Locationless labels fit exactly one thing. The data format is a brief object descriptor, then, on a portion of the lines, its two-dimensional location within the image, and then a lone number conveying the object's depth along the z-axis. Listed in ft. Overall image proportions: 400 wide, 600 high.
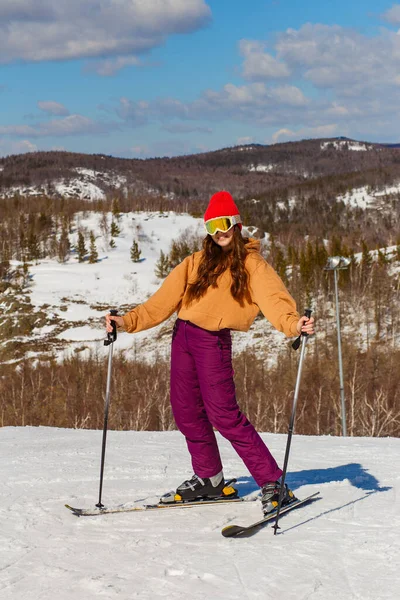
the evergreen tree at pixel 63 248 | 348.79
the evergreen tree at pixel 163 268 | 324.04
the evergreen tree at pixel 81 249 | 340.18
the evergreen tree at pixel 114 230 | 378.32
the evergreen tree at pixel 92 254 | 342.03
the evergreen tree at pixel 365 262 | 282.97
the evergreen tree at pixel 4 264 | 331.57
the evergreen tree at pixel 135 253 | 344.78
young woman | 14.10
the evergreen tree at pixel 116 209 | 413.59
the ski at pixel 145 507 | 13.87
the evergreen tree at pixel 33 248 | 347.36
